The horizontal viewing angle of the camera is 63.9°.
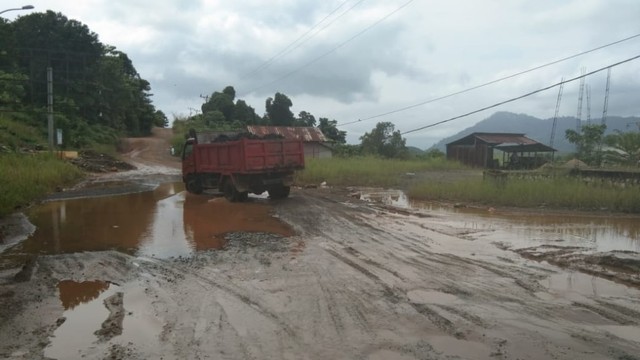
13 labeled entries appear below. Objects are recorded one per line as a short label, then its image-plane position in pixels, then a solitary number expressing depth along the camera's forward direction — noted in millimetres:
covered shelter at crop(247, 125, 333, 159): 47938
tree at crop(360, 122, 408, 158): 46531
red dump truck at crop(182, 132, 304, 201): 16375
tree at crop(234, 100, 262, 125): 61028
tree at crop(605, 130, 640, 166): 24922
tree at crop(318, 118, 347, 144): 58188
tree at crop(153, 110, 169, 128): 72481
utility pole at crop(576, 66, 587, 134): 33981
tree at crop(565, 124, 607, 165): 31359
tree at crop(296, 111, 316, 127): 59584
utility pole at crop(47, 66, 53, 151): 31656
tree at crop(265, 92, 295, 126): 58969
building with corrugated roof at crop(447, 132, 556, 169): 37000
